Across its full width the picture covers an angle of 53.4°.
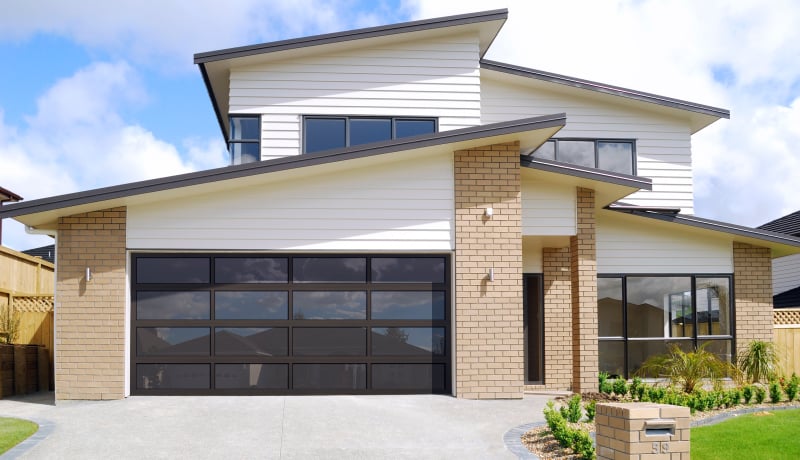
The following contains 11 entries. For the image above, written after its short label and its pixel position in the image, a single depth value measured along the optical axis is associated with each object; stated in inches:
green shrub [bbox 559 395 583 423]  449.7
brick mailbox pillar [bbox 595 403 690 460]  333.1
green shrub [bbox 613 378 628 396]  576.7
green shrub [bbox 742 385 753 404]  536.7
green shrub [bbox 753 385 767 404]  540.7
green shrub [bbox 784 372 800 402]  555.5
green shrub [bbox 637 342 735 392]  564.1
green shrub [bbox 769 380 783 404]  548.7
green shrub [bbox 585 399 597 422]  469.7
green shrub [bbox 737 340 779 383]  674.8
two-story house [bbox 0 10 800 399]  538.0
